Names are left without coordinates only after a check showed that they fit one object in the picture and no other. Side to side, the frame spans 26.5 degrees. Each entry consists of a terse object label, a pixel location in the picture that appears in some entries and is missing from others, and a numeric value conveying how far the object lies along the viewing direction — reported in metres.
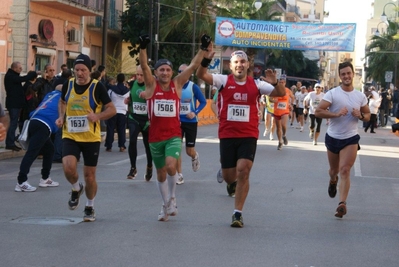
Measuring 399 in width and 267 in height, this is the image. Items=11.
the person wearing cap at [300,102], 36.00
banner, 41.66
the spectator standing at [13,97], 17.73
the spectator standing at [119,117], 19.88
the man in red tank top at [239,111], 9.54
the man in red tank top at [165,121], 9.59
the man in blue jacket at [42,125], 12.52
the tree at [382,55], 68.94
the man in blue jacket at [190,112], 13.38
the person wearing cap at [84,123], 9.53
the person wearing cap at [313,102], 25.11
